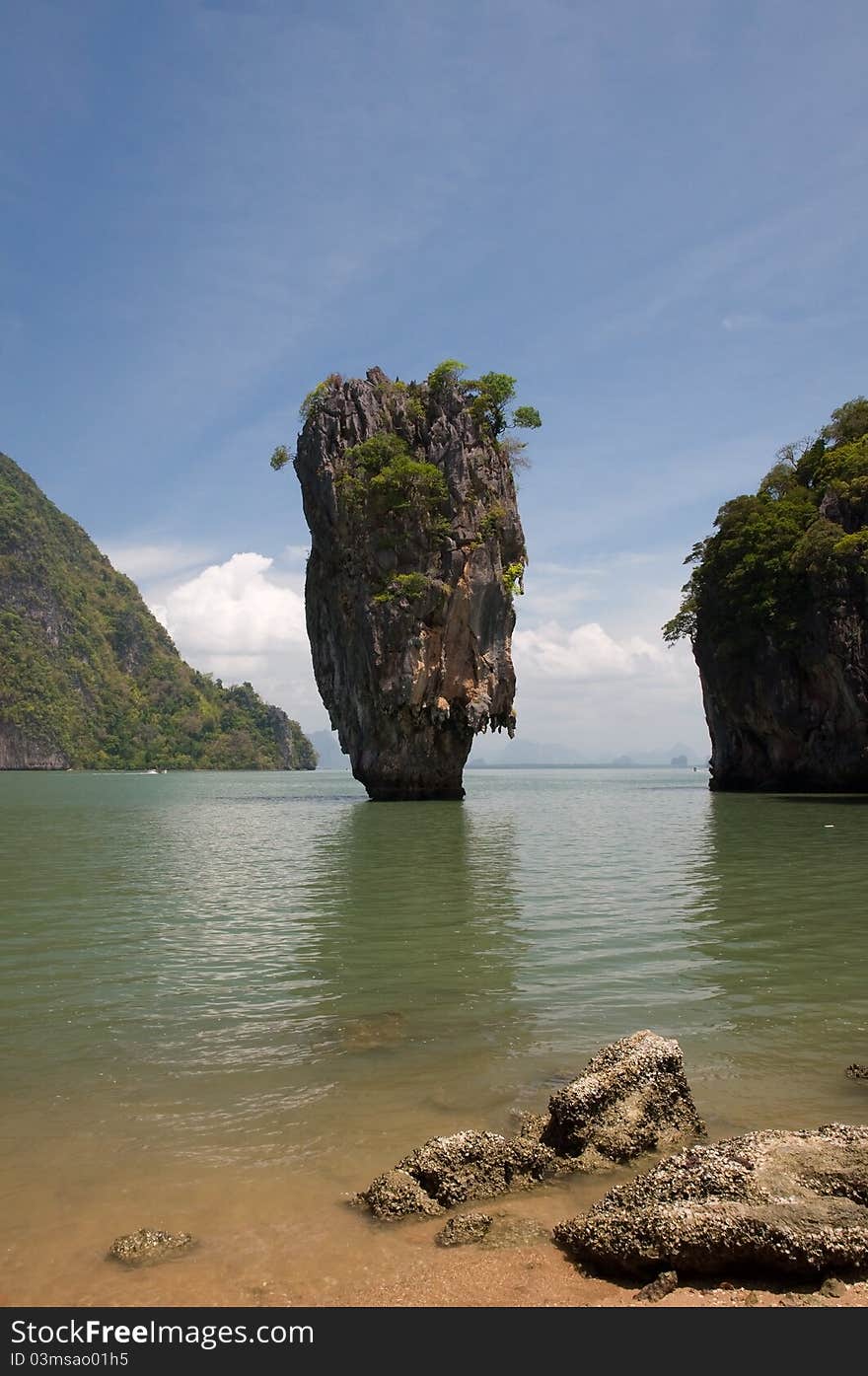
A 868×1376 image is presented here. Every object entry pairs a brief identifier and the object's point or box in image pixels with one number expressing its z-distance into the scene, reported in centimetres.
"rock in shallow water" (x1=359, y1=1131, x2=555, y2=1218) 421
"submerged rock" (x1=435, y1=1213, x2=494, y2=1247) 388
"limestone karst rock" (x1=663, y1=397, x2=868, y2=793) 3800
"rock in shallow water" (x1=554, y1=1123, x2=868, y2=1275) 345
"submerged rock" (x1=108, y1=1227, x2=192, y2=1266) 373
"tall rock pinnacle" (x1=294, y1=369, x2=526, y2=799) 3956
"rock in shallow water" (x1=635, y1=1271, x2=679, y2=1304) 338
